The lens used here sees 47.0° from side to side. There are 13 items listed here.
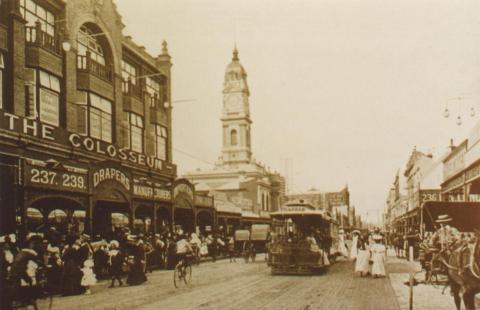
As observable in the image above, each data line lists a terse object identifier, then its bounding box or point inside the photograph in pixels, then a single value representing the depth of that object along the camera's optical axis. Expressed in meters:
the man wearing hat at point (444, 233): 13.62
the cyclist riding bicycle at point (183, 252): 17.92
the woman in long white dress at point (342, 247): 34.60
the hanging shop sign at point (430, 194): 40.31
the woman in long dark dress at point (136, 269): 18.73
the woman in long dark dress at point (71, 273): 16.28
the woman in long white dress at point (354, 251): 29.94
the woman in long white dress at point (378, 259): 20.61
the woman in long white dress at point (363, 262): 21.23
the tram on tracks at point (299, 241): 21.39
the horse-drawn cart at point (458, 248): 10.25
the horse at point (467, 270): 10.05
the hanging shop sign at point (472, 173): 21.28
